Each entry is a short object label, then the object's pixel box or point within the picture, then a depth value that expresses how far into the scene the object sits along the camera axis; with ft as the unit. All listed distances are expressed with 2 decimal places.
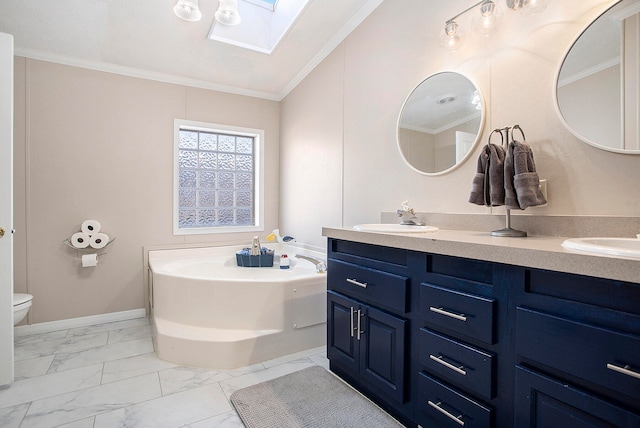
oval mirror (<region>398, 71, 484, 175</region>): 5.62
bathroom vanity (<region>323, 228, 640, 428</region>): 2.66
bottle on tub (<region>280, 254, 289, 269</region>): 10.27
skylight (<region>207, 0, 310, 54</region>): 8.49
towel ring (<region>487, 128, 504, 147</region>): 4.94
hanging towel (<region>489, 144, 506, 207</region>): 4.54
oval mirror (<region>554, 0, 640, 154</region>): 3.72
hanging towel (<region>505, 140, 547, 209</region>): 4.17
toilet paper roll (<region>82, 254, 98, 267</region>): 9.57
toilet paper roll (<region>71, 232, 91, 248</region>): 9.53
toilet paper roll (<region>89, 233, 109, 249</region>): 9.73
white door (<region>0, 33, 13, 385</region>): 6.07
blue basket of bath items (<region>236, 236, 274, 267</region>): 10.67
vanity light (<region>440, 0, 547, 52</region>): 4.44
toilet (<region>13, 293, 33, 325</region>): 7.68
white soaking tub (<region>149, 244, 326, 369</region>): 7.11
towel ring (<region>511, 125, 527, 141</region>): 4.73
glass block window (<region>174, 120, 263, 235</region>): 11.59
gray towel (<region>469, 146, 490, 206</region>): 4.73
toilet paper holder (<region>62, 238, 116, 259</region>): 9.61
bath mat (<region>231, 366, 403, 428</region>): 5.16
